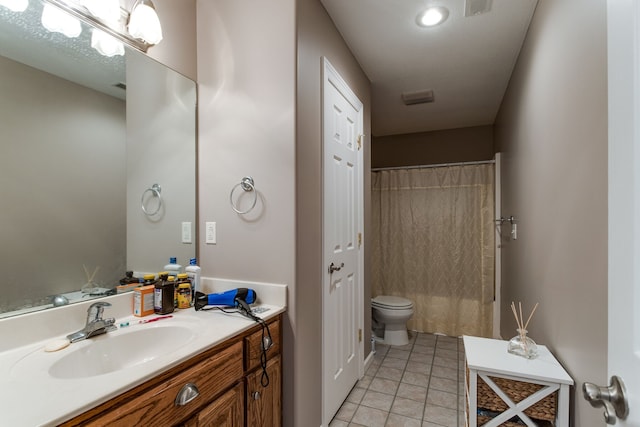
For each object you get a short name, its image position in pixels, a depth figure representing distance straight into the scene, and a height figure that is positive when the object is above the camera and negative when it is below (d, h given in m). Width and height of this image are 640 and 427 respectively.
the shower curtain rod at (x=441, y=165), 3.27 +0.54
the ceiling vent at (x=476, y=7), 1.69 +1.17
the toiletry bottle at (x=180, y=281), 1.42 -0.32
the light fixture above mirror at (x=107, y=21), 1.14 +0.77
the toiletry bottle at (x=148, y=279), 1.40 -0.31
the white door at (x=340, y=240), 1.79 -0.17
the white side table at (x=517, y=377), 1.14 -0.63
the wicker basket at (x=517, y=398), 1.18 -0.74
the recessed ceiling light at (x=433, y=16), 1.78 +1.17
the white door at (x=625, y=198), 0.51 +0.03
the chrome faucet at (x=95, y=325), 1.06 -0.40
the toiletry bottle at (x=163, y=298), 1.34 -0.37
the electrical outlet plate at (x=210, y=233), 1.61 -0.10
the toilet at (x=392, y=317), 3.01 -1.03
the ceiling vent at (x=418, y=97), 2.87 +1.12
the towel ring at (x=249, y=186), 1.51 +0.13
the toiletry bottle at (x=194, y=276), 1.53 -0.31
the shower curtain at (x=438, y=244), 3.28 -0.35
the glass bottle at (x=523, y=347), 1.31 -0.59
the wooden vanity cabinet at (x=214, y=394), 0.77 -0.56
